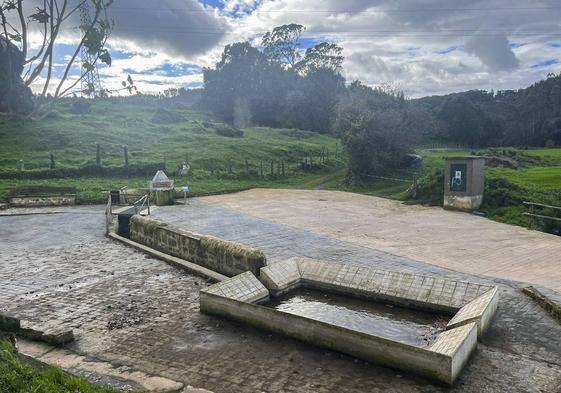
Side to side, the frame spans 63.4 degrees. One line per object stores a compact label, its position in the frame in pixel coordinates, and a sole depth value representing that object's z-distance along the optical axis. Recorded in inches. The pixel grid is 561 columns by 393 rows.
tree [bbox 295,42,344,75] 3243.1
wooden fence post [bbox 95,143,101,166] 1144.3
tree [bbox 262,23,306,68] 3449.8
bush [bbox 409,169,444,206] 794.2
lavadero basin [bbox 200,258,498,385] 235.6
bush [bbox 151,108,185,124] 2212.8
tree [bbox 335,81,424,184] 1103.0
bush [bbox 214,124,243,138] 2050.9
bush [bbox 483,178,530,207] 689.6
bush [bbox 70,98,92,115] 2034.2
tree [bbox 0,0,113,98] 149.7
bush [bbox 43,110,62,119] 1862.0
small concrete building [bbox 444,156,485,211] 705.0
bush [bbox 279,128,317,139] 2269.9
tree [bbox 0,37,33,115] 161.8
